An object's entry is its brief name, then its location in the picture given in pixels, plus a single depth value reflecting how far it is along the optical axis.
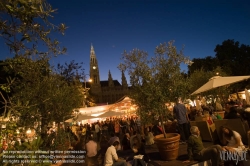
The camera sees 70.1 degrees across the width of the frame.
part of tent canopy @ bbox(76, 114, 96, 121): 16.65
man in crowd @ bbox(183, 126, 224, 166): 4.68
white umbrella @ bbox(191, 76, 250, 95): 9.45
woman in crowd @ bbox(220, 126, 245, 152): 4.64
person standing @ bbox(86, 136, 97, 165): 7.73
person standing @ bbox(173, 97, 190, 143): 7.95
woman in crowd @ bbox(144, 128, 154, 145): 9.80
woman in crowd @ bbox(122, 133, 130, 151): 9.33
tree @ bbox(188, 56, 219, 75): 41.12
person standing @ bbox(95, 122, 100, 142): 16.75
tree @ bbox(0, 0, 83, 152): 2.89
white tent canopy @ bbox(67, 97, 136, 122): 17.45
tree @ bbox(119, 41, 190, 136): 7.00
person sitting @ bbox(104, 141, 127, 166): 5.39
